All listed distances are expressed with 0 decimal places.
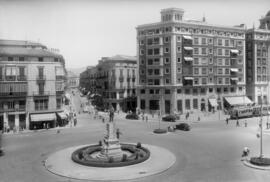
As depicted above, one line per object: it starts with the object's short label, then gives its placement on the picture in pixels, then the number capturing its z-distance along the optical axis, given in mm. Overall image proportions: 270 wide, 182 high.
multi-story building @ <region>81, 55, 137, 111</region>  86250
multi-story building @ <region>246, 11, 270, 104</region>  88375
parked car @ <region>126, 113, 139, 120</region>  67150
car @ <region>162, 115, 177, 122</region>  62625
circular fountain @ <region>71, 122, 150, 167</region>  28597
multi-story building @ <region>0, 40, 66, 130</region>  53000
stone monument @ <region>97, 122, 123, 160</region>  31812
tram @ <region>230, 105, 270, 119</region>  64312
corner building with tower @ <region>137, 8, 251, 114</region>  74500
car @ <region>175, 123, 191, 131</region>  49656
